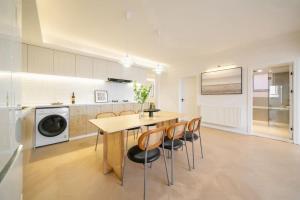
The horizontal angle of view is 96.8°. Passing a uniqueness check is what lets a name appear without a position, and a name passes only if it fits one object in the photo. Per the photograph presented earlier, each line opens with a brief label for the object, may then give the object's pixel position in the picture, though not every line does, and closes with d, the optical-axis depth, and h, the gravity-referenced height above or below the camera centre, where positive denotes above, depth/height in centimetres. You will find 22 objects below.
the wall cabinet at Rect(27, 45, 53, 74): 306 +94
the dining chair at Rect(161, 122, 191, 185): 188 -52
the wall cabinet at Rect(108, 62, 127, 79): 442 +98
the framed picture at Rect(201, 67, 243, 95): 401 +57
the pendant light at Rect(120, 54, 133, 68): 280 +81
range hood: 434 +65
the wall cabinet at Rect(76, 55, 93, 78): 374 +94
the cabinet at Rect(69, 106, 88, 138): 340 -57
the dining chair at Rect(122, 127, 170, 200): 153 -57
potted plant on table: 239 +11
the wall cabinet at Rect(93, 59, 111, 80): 407 +96
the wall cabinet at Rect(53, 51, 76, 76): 339 +94
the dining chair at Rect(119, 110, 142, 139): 308 -32
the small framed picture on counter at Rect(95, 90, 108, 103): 434 +11
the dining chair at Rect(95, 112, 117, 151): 281 -34
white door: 552 +14
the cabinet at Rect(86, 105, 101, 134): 368 -40
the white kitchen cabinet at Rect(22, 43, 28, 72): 296 +95
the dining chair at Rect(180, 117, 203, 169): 223 -50
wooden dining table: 175 -57
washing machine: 289 -59
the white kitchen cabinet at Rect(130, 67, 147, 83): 507 +99
